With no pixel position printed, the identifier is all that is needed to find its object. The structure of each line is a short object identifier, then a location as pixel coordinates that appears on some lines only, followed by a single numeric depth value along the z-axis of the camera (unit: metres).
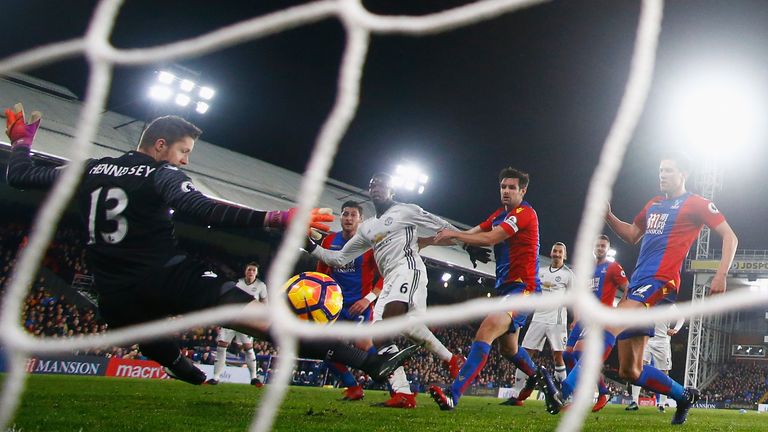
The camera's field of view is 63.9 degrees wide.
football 3.75
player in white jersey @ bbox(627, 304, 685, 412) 8.07
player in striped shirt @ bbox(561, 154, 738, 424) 4.13
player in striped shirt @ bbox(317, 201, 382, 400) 5.77
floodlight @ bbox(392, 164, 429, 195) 17.31
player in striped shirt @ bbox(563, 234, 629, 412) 6.67
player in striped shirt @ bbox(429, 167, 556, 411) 4.53
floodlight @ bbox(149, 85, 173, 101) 12.29
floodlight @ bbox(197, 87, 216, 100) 12.73
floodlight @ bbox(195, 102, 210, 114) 13.07
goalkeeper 2.73
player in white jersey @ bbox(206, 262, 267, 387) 8.37
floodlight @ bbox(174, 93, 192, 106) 12.63
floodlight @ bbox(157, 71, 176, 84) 12.33
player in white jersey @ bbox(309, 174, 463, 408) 4.75
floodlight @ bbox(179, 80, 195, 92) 12.59
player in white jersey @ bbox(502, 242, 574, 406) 7.50
